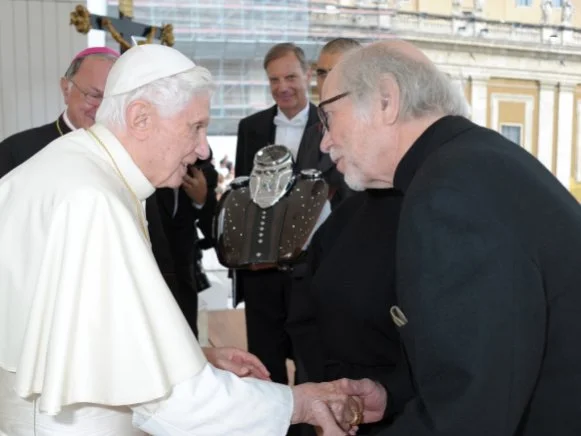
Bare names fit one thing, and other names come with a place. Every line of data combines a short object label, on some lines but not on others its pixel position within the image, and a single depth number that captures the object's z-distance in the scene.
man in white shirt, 3.62
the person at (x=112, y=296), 1.50
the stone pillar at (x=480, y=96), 6.86
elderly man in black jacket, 1.23
